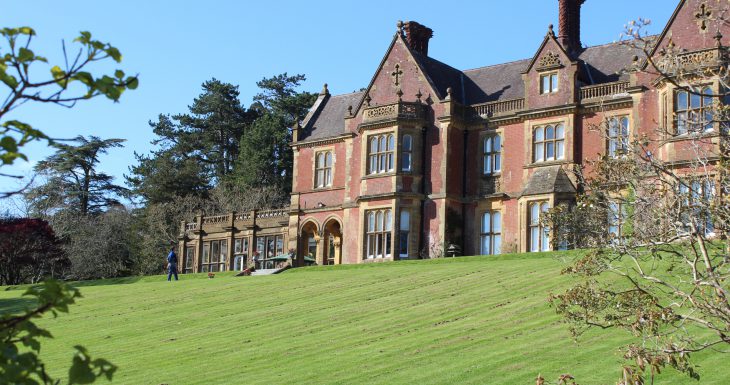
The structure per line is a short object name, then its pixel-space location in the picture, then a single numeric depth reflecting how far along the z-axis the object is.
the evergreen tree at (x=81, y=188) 65.00
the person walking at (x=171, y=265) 38.22
